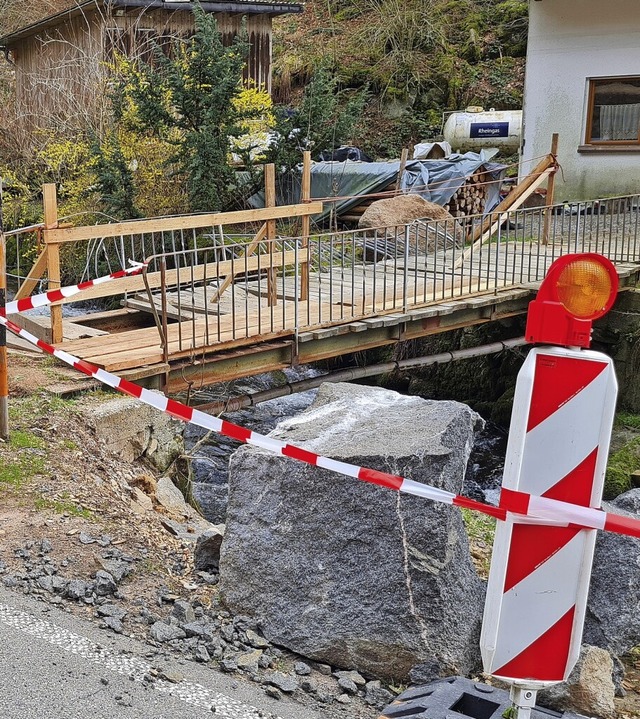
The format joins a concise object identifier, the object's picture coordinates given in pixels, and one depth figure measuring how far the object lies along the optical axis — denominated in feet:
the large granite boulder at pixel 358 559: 13.12
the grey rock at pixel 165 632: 12.71
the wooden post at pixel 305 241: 34.01
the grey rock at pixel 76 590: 13.75
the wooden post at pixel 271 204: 32.54
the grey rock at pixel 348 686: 12.67
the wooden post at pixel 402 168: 56.13
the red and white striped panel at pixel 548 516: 9.06
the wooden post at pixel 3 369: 19.31
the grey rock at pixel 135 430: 23.08
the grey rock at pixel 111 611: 13.28
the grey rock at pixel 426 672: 13.00
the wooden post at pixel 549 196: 47.52
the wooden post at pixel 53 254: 25.49
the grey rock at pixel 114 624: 12.85
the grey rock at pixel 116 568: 14.60
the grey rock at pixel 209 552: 15.99
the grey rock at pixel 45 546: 15.33
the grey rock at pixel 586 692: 12.13
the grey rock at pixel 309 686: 12.32
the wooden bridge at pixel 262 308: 27.12
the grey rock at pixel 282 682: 12.00
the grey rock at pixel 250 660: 12.39
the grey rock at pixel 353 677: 13.01
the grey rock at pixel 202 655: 12.34
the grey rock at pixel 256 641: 13.29
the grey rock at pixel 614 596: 15.06
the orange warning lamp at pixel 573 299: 8.82
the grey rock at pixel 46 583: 13.94
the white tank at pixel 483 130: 71.31
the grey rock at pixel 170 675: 11.50
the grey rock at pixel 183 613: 13.56
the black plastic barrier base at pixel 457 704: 10.18
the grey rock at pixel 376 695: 12.50
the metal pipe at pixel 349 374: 28.89
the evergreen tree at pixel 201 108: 44.60
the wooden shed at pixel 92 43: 58.75
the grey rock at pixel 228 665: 12.24
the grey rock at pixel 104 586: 14.03
